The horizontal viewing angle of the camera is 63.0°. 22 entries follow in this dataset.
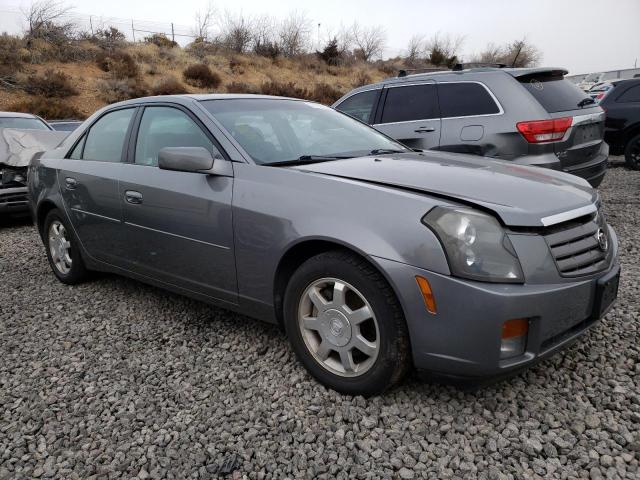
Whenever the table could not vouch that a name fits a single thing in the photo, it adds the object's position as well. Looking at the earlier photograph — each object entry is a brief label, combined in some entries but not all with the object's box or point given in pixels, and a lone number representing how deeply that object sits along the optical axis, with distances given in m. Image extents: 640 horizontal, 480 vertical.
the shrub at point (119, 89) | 22.09
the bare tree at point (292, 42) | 35.78
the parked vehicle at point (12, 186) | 6.74
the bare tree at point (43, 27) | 26.30
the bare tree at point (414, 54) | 44.81
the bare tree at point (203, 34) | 35.66
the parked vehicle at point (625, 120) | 9.09
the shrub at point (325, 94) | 27.48
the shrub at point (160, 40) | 32.66
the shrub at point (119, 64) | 24.32
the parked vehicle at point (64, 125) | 10.65
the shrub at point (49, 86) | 20.80
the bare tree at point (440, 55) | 41.12
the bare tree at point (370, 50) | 41.72
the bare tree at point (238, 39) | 33.81
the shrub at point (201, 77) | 25.92
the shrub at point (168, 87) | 23.06
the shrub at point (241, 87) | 25.91
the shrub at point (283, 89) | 26.16
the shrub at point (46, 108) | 18.86
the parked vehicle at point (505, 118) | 4.86
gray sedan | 2.13
